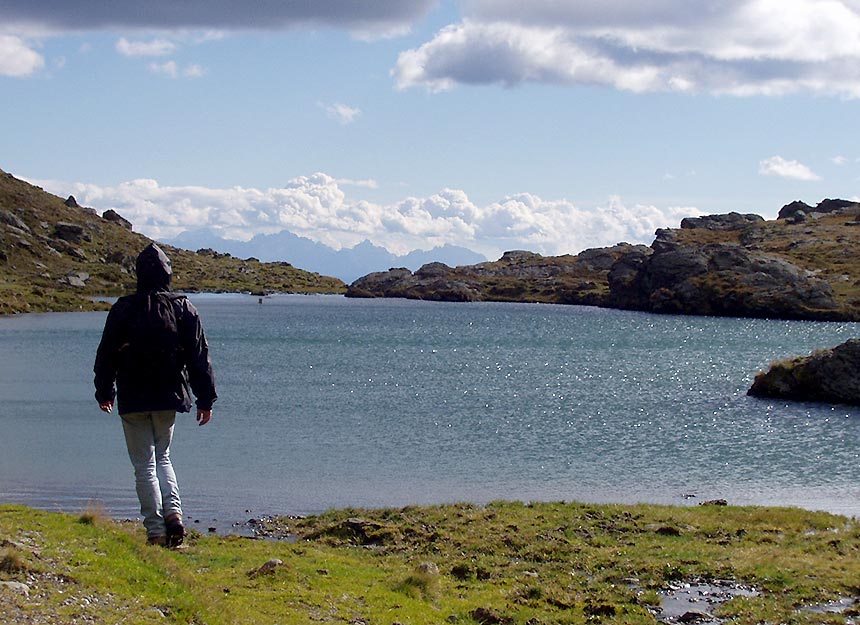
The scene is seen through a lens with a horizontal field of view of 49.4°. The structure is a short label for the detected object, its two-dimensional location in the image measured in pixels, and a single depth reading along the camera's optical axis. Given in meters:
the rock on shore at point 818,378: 60.19
